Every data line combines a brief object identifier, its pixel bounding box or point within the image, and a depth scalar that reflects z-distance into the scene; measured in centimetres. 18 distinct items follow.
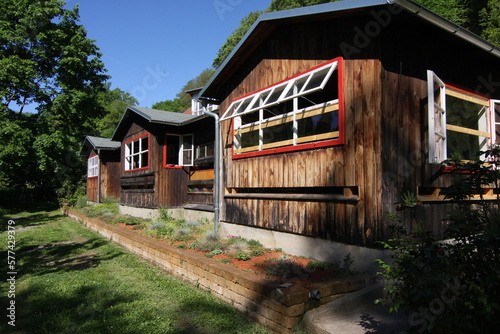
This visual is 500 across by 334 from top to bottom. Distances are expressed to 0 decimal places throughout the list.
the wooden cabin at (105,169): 1884
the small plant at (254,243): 624
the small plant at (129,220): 1036
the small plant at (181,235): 710
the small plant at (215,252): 542
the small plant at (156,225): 863
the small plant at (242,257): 518
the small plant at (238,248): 571
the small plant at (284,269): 431
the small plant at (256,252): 551
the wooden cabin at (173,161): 1088
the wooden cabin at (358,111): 442
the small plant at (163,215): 1053
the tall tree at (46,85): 1700
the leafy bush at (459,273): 192
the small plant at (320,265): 460
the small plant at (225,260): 500
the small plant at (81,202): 1884
